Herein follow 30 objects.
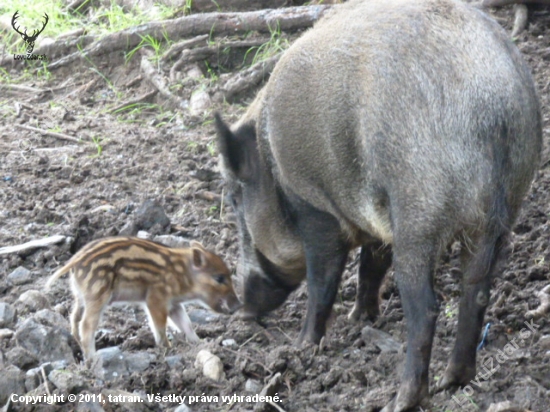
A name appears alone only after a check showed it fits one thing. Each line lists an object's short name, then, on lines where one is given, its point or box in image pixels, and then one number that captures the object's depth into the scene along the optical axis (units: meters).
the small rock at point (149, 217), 12.57
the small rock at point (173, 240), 12.00
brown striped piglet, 9.34
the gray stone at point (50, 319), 9.60
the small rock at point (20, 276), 11.23
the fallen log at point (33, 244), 11.88
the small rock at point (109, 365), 8.67
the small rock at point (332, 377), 8.65
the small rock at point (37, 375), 8.11
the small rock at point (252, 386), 8.55
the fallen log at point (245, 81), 16.64
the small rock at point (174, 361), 8.94
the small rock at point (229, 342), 9.72
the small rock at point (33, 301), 10.42
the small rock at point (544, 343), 8.87
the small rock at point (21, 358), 8.69
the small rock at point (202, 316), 10.85
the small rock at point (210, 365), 8.72
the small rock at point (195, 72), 17.47
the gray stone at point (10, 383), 7.97
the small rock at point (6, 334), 9.41
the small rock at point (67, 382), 7.88
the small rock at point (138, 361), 8.87
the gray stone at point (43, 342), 9.09
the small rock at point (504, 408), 7.44
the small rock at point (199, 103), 16.55
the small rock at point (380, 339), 9.66
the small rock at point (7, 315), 9.84
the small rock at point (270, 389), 8.07
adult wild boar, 7.52
